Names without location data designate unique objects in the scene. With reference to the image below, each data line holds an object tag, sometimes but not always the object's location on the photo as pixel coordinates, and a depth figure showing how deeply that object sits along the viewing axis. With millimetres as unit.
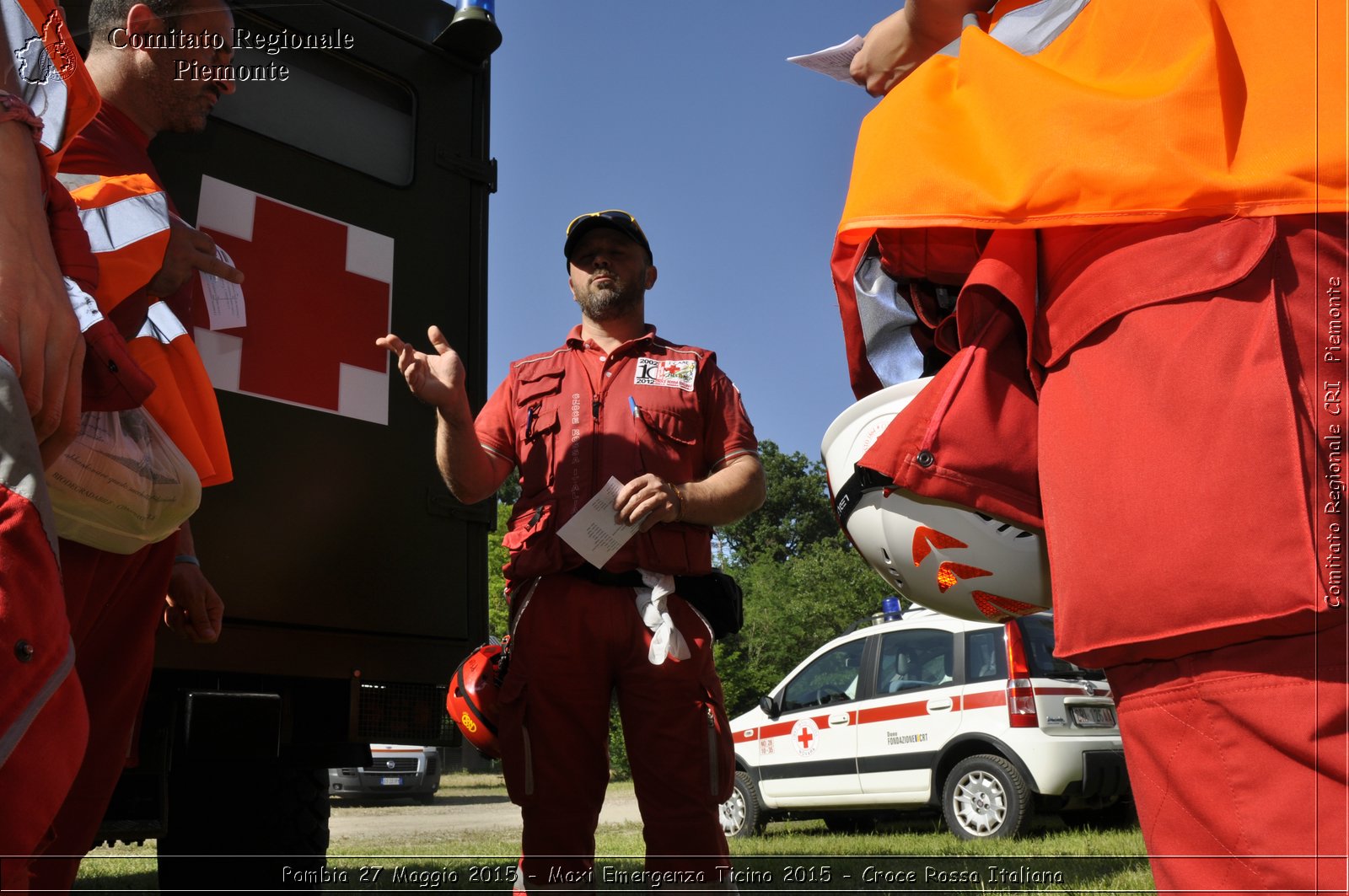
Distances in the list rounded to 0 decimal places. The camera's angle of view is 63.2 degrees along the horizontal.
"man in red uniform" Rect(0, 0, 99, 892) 1045
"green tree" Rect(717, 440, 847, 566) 53625
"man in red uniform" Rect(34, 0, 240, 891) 1906
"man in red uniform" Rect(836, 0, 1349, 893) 951
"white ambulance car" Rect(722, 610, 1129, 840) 7305
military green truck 2709
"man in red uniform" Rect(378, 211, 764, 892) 2508
